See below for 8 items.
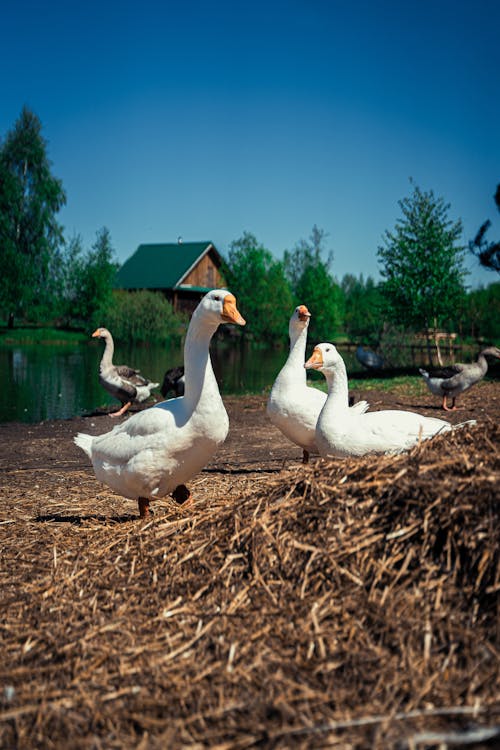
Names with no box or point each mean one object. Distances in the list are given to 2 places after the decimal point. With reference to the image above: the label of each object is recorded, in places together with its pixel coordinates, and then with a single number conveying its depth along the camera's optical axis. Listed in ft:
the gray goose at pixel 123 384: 47.91
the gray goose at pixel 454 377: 42.71
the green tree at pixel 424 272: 81.25
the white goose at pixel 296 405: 22.63
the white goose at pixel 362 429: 17.67
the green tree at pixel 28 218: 152.66
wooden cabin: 185.60
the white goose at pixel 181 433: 15.66
